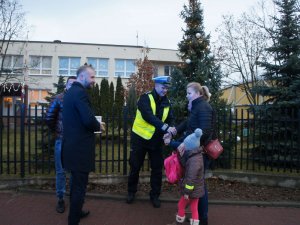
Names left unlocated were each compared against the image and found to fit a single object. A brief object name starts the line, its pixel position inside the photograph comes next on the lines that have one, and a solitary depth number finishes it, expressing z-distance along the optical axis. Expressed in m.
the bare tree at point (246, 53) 16.34
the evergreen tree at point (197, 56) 5.84
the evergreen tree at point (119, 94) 18.17
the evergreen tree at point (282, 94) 5.34
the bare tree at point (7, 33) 13.95
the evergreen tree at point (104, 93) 16.28
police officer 3.73
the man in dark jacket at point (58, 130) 3.55
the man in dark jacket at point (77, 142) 2.79
